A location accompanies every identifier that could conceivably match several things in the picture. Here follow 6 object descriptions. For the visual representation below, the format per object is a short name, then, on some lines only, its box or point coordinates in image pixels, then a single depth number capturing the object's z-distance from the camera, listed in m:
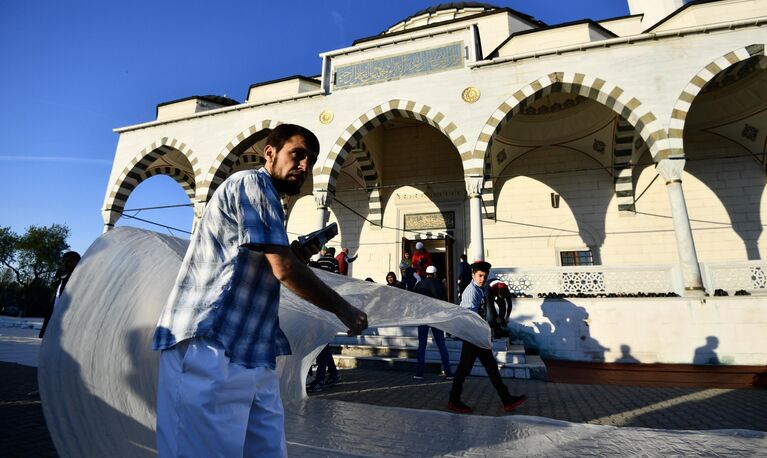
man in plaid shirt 0.96
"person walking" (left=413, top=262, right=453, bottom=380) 4.88
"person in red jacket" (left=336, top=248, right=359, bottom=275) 8.19
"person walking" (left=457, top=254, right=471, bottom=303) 6.80
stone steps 5.25
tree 27.69
